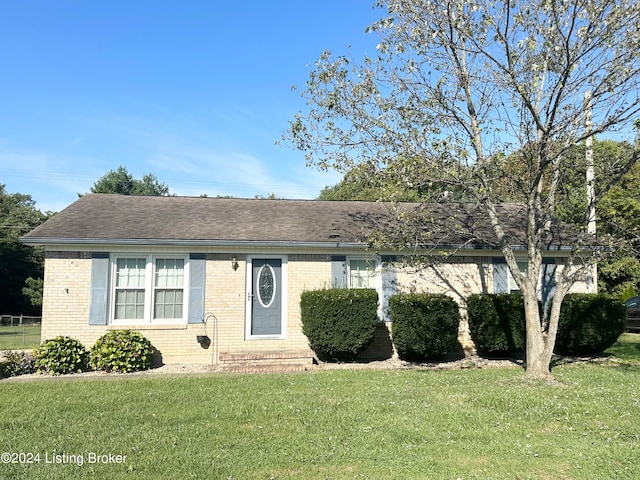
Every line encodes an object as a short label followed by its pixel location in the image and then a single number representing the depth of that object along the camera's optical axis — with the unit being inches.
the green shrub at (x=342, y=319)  413.4
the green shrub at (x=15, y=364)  381.8
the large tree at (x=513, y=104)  318.3
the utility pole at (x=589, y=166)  337.1
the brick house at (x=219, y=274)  426.9
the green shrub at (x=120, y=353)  395.2
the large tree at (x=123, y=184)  1662.2
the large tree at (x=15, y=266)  1393.9
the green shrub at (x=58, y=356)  389.1
